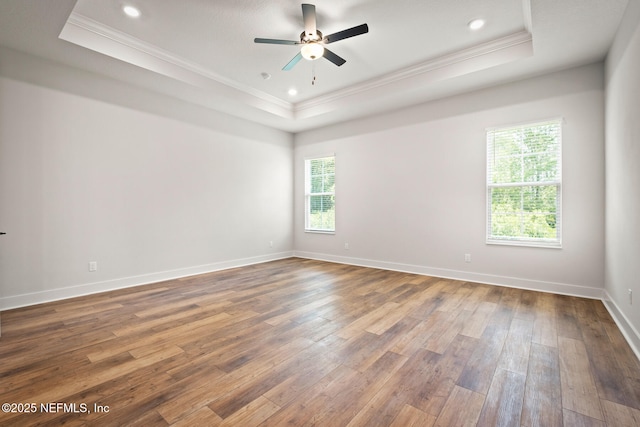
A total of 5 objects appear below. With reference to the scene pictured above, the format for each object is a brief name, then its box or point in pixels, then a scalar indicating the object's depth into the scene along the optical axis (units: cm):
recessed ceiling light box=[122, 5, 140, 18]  287
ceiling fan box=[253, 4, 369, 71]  279
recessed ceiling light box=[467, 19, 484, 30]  312
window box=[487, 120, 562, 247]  377
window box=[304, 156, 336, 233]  620
